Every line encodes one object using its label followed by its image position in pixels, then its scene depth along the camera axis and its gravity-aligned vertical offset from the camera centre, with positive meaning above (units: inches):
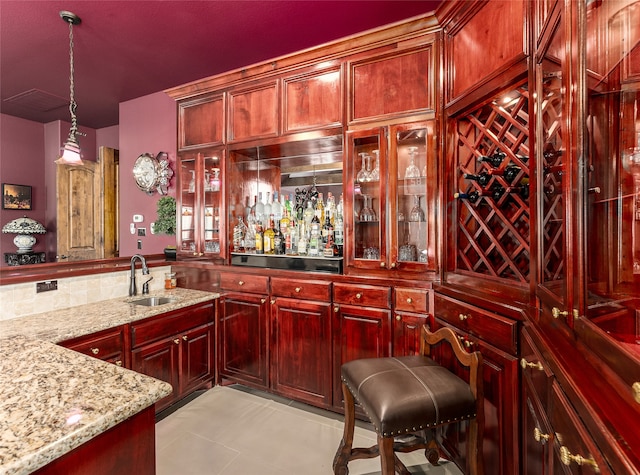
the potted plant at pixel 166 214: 125.0 +8.8
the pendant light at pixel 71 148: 99.0 +27.7
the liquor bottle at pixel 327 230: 101.0 +1.7
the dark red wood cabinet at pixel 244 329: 98.8 -29.7
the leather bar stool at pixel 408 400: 51.3 -27.5
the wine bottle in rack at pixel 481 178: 66.3 +11.8
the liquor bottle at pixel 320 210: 104.3 +8.3
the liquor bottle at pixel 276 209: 113.1 +9.5
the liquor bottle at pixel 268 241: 107.7 -1.7
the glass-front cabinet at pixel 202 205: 111.3 +11.1
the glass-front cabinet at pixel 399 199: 79.4 +9.5
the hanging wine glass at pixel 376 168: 87.4 +18.5
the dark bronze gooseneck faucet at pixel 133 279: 98.8 -13.1
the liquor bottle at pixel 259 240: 109.8 -1.4
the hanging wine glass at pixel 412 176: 83.2 +15.3
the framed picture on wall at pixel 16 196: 166.9 +22.0
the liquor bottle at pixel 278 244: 107.4 -2.8
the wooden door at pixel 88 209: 167.0 +15.3
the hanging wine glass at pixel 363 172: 90.3 +17.8
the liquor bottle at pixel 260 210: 114.7 +9.3
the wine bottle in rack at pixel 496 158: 65.0 +15.4
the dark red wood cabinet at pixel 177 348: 81.4 -31.2
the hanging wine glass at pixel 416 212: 83.6 +6.0
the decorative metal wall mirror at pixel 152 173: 128.8 +26.2
